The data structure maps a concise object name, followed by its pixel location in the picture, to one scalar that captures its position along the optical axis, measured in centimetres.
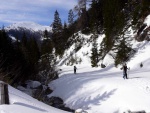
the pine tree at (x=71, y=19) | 5521
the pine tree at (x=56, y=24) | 5075
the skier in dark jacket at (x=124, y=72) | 1714
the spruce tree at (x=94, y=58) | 3180
